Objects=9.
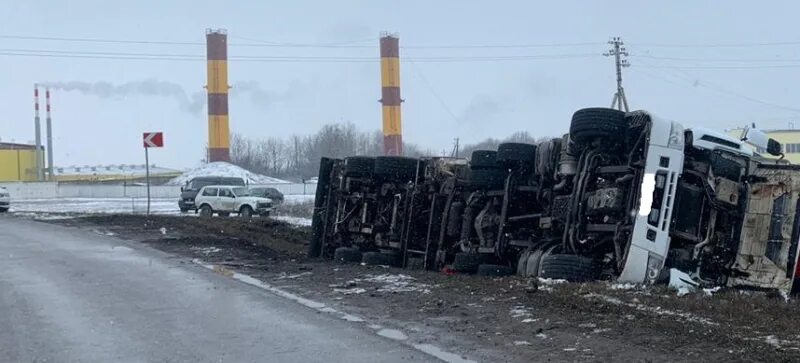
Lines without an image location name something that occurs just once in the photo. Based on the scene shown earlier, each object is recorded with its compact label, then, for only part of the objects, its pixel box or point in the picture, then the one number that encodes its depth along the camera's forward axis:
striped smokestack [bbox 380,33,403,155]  66.38
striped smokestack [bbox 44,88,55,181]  74.88
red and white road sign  27.08
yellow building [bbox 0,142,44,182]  83.69
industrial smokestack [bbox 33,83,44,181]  73.88
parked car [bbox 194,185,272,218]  34.66
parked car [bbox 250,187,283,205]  43.22
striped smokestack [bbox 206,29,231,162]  66.06
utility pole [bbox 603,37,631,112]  43.94
